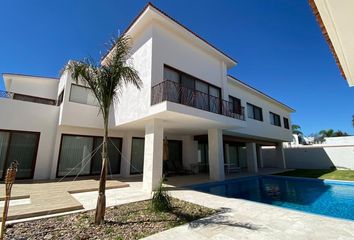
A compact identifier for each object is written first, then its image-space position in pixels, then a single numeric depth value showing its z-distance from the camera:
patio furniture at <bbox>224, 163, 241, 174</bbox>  18.34
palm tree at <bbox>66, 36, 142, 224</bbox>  5.91
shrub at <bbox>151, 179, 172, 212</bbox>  6.17
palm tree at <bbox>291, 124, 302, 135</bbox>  52.80
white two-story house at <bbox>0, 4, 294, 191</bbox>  9.65
